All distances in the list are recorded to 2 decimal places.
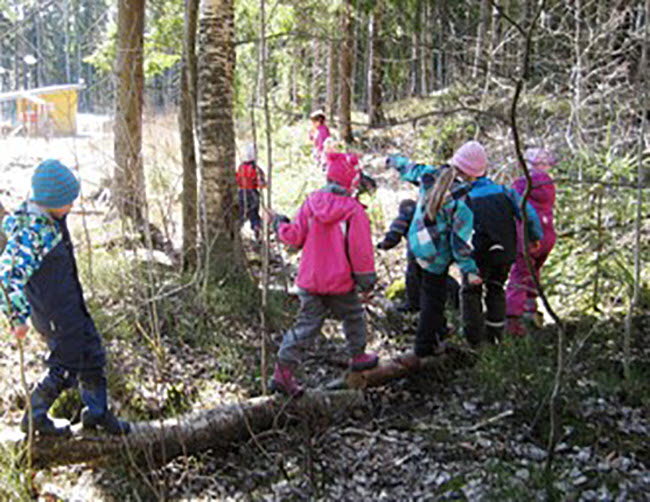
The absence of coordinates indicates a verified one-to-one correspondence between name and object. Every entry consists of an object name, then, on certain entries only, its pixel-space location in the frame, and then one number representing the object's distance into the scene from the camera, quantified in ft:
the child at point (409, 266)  18.90
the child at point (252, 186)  28.13
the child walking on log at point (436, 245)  16.20
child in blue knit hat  11.87
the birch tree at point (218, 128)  20.51
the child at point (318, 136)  41.97
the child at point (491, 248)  17.44
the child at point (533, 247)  18.40
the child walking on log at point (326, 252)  15.16
